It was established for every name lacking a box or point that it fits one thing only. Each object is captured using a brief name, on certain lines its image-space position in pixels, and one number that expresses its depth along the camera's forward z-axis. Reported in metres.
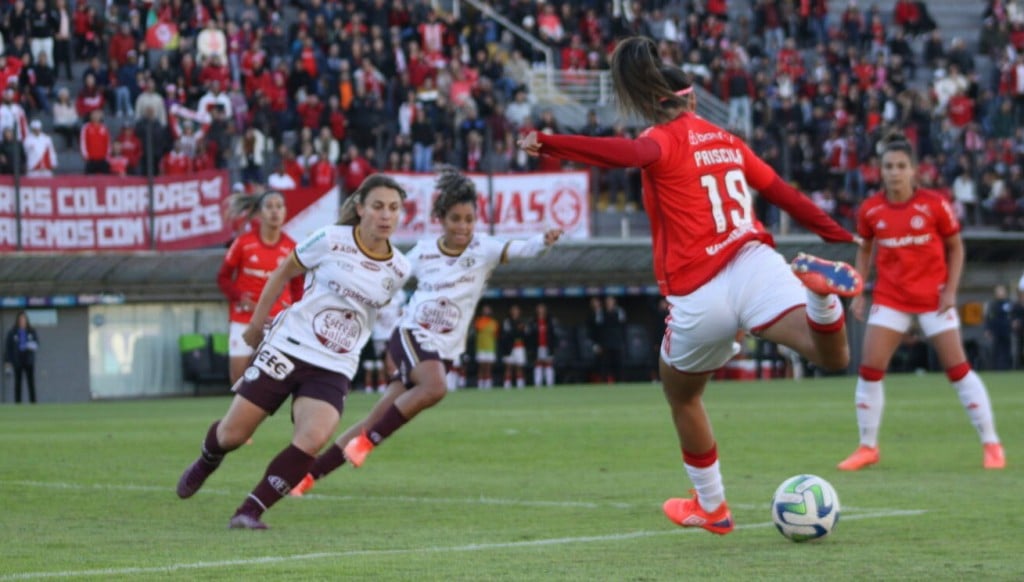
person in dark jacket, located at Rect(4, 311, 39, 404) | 31.72
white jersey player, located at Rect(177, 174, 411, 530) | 9.82
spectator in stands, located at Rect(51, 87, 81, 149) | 31.42
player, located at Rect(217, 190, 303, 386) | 16.56
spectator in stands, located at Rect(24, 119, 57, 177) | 29.69
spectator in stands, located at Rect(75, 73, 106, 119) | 31.69
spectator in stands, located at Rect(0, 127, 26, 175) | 29.25
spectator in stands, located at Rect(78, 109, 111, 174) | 30.19
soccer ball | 8.38
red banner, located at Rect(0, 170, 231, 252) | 29.09
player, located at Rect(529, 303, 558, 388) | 36.28
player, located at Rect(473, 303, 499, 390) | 35.72
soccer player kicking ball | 7.97
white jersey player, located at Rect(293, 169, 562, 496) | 12.19
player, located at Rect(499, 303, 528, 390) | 35.97
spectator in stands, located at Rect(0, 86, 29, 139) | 29.97
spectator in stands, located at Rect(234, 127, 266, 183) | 30.80
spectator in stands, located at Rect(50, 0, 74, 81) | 32.94
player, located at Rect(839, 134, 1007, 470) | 13.27
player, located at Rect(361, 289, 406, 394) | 33.22
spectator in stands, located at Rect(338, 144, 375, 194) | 31.34
